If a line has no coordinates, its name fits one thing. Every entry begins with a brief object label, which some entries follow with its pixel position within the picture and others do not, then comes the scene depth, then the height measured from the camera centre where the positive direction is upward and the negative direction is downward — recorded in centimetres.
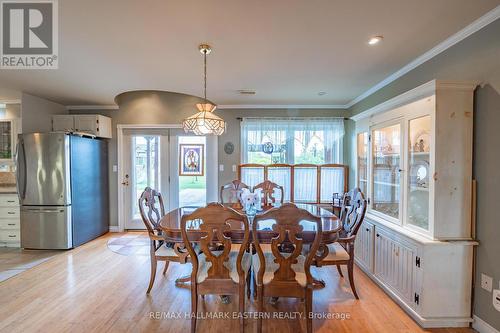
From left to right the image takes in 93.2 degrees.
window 432 +44
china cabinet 191 -39
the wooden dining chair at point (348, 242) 225 -78
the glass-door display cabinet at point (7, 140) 402 +38
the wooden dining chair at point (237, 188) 325 -36
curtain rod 430 +82
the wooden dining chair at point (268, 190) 338 -39
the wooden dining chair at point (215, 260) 170 -74
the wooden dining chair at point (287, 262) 166 -74
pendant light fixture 239 +43
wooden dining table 195 -58
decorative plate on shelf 213 -10
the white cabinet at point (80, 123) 414 +69
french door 448 -7
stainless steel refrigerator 350 -40
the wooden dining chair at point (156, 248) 227 -87
